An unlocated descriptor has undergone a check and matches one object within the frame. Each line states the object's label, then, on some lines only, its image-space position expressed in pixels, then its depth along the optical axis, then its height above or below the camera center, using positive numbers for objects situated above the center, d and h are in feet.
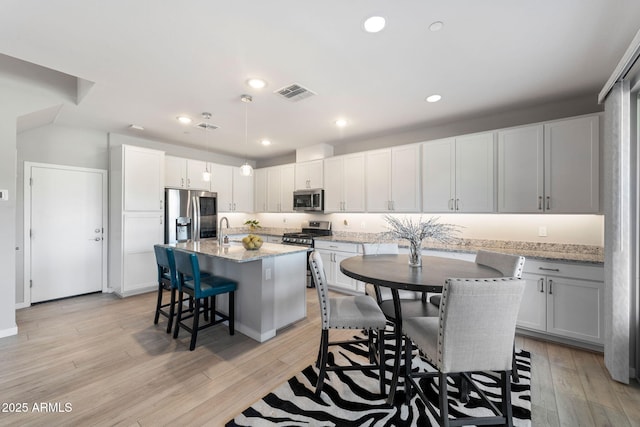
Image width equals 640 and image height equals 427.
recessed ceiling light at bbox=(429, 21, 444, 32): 6.22 +4.44
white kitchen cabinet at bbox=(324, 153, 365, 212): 15.40 +1.87
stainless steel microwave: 16.88 +0.95
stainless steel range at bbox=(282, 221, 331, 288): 16.01 -1.26
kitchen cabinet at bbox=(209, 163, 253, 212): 18.74 +1.96
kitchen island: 9.36 -2.56
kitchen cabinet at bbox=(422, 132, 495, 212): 11.46 +1.85
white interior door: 12.89 -0.83
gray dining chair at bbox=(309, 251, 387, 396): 6.58 -2.58
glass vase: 7.45 -1.06
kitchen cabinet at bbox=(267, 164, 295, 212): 18.75 +1.94
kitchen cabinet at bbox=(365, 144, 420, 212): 13.42 +1.88
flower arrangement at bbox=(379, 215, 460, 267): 7.47 -0.59
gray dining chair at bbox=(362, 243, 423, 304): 8.45 -2.43
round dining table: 5.81 -1.44
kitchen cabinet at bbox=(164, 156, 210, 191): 16.34 +2.62
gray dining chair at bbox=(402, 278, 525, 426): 4.82 -2.15
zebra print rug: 5.90 -4.50
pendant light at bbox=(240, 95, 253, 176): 10.20 +4.46
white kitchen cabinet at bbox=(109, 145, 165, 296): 13.99 -0.07
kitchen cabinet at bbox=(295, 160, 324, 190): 17.15 +2.64
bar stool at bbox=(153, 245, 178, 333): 9.93 -2.38
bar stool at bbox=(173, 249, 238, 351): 8.76 -2.49
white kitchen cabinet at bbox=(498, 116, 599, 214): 9.41 +1.79
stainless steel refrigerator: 15.73 -0.02
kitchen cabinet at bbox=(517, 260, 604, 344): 8.57 -2.88
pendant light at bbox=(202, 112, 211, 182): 11.81 +4.51
